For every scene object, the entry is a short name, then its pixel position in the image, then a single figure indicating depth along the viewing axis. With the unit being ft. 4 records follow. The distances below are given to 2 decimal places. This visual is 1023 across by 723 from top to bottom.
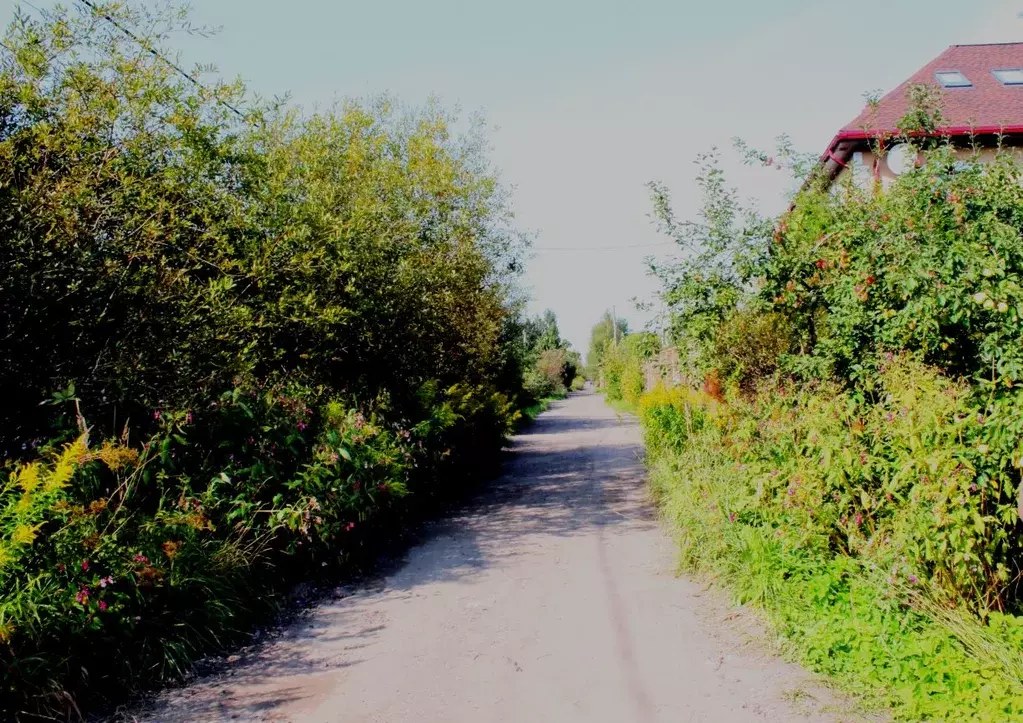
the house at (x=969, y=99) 52.19
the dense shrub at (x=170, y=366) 14.84
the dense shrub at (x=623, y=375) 104.94
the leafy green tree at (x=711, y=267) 25.30
